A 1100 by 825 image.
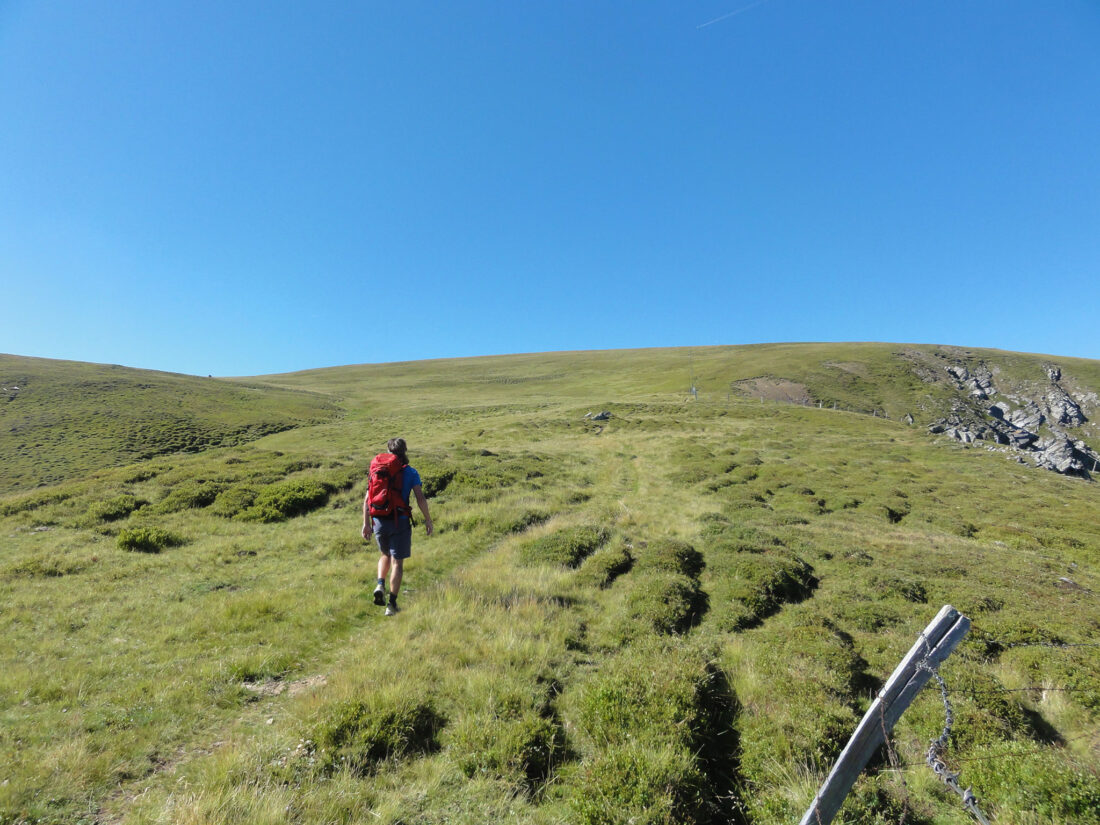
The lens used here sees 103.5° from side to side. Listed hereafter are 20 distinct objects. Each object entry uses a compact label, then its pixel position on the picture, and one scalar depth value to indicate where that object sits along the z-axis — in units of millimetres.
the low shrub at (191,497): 17297
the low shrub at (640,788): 4273
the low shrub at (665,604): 8758
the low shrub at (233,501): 16938
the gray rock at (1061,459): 50612
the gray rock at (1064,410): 100188
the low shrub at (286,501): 16500
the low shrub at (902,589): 10820
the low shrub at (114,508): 16203
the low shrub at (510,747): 4957
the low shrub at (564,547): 12383
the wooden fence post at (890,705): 3914
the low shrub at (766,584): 9898
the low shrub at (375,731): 4902
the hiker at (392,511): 8727
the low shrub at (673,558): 12000
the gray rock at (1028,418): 95375
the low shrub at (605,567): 11117
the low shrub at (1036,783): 4359
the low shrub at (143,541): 13023
